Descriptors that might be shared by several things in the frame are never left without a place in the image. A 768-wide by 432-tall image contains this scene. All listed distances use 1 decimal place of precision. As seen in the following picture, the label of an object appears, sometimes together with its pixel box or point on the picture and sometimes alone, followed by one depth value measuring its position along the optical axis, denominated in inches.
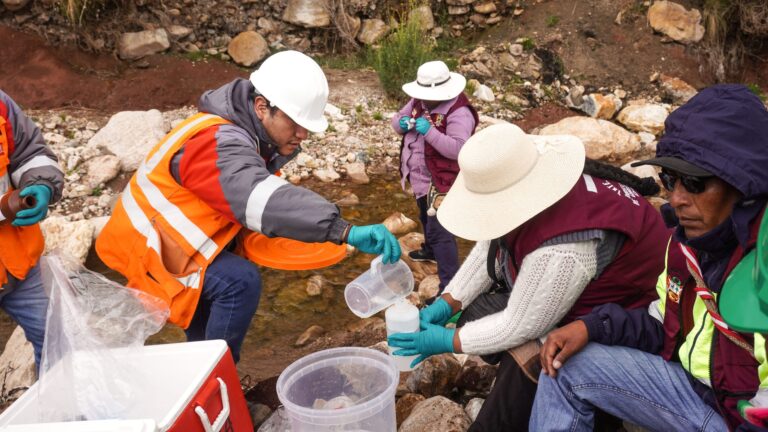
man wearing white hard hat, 93.5
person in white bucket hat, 160.1
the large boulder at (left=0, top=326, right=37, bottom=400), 128.6
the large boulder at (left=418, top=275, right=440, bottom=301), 175.6
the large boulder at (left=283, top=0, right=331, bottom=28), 364.2
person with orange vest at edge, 103.3
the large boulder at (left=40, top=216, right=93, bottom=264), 190.4
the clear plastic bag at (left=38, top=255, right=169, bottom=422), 77.1
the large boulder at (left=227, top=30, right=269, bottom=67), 345.4
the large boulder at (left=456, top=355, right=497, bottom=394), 117.8
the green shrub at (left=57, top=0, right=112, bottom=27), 307.6
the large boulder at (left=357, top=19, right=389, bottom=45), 366.0
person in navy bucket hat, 66.3
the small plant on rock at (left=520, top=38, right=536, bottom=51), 357.4
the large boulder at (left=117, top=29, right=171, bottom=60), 334.6
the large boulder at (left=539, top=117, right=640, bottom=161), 274.4
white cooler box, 70.1
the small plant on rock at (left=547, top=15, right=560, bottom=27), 367.6
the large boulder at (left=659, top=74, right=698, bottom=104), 330.3
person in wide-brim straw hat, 79.3
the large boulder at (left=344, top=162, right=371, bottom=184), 257.8
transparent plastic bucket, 87.6
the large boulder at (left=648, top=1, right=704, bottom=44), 355.6
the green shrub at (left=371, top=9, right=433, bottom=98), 308.0
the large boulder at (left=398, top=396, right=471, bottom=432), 99.1
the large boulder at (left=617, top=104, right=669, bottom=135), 298.5
